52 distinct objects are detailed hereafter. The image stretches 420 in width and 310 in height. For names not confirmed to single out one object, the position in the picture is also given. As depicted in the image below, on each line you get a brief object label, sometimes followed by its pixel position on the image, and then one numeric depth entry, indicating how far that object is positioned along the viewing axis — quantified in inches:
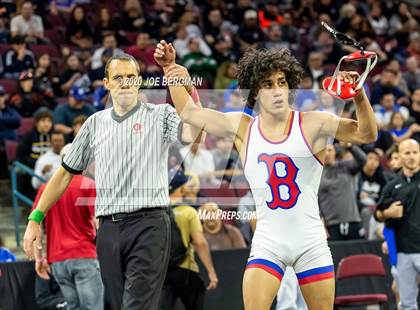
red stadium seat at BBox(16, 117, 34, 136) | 448.5
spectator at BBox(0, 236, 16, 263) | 343.3
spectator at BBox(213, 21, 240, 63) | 562.9
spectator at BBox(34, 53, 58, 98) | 469.4
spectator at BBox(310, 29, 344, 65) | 610.2
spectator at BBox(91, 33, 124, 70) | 498.5
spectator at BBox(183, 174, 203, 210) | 343.6
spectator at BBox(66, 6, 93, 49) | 538.6
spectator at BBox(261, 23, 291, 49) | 588.6
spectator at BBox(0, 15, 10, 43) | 516.4
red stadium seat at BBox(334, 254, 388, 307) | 358.9
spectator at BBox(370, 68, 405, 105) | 547.2
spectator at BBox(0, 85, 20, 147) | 440.1
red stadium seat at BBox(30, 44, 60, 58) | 509.4
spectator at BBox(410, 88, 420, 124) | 523.8
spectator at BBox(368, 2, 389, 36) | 692.1
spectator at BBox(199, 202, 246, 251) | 383.6
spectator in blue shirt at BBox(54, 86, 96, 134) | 438.6
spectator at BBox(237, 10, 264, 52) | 604.4
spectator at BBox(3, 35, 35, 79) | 484.7
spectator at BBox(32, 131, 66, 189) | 397.7
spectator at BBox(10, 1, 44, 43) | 518.9
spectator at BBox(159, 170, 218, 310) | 328.5
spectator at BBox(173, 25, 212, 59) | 548.4
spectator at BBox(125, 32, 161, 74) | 461.1
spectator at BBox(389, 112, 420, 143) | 490.6
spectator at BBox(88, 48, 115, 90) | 480.7
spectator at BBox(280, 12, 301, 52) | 618.2
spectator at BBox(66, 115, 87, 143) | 397.9
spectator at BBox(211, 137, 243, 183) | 379.4
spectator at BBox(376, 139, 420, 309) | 345.1
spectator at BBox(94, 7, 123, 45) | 541.6
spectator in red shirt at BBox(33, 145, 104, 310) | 312.3
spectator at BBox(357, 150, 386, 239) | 442.3
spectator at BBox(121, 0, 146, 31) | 571.8
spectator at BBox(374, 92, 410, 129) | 522.3
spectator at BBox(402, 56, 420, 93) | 589.9
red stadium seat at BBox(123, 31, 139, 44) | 561.9
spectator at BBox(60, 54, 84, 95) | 486.9
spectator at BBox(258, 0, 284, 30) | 647.9
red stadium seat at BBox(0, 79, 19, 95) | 477.4
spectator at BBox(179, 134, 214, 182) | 359.3
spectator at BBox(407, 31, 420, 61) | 656.4
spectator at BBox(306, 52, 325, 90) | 559.3
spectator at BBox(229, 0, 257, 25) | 638.5
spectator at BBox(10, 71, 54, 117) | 457.7
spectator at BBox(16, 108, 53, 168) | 416.5
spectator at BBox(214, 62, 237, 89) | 513.7
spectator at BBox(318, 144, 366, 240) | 411.2
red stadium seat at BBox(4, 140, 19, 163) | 429.7
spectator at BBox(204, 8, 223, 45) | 606.2
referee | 221.3
